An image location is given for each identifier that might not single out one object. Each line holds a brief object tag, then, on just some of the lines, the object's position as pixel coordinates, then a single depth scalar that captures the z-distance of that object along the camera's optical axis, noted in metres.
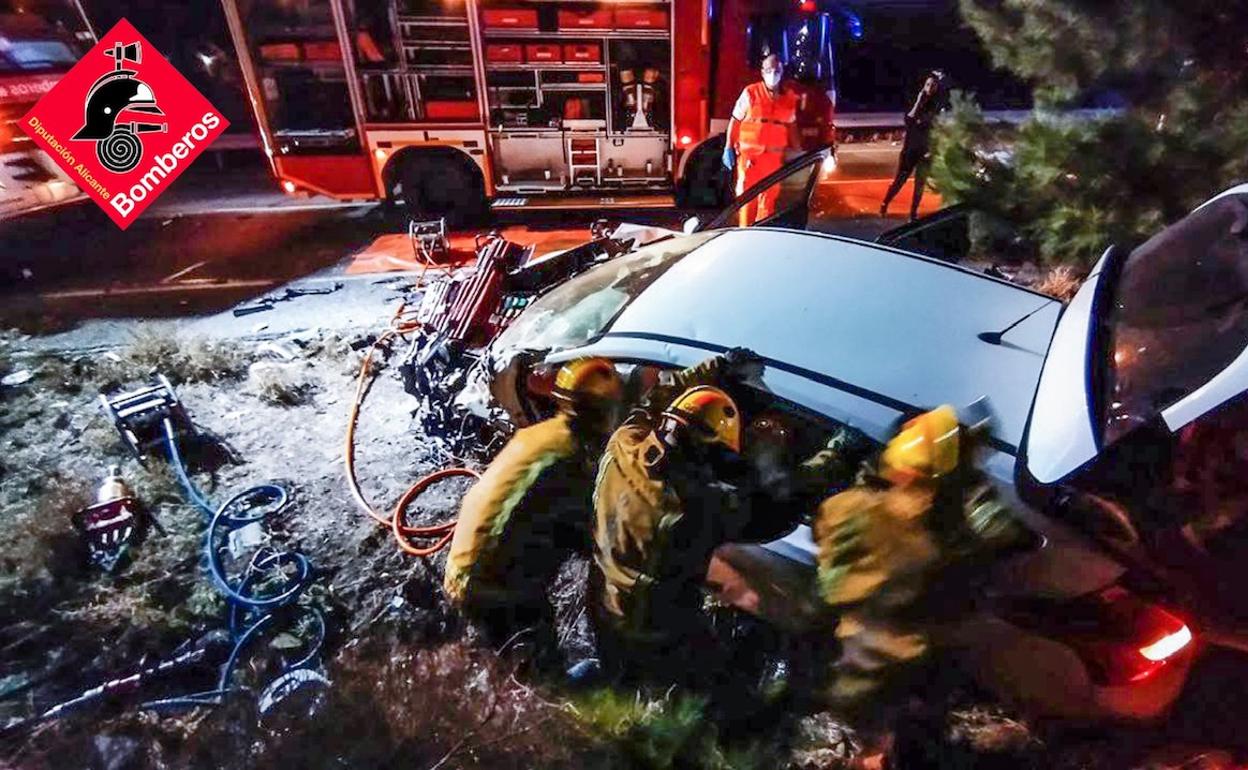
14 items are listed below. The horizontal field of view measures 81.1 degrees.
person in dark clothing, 6.43
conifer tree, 4.34
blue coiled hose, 3.20
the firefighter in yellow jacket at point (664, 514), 2.18
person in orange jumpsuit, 6.13
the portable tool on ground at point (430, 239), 6.97
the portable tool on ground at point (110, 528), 3.73
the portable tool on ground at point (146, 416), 4.36
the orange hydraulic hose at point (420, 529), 3.62
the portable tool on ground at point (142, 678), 2.99
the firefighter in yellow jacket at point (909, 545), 1.99
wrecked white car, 2.08
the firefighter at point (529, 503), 2.57
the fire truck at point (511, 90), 7.09
